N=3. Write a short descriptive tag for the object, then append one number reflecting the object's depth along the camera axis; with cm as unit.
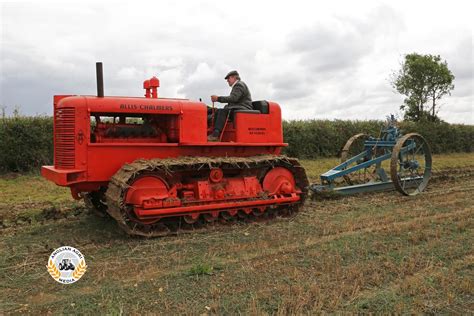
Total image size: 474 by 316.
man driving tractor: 834
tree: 3083
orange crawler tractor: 707
